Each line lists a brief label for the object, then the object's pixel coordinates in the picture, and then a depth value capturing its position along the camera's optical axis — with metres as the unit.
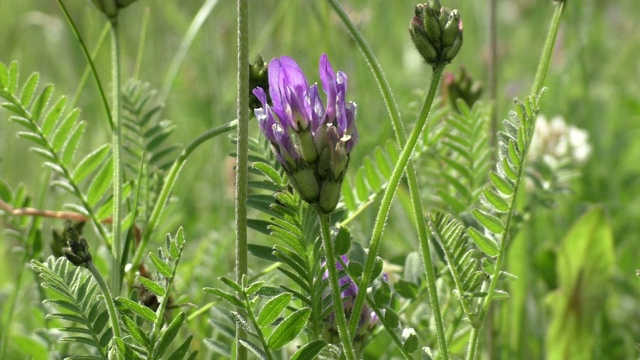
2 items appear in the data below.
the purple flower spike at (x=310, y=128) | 0.42
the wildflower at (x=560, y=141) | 0.69
